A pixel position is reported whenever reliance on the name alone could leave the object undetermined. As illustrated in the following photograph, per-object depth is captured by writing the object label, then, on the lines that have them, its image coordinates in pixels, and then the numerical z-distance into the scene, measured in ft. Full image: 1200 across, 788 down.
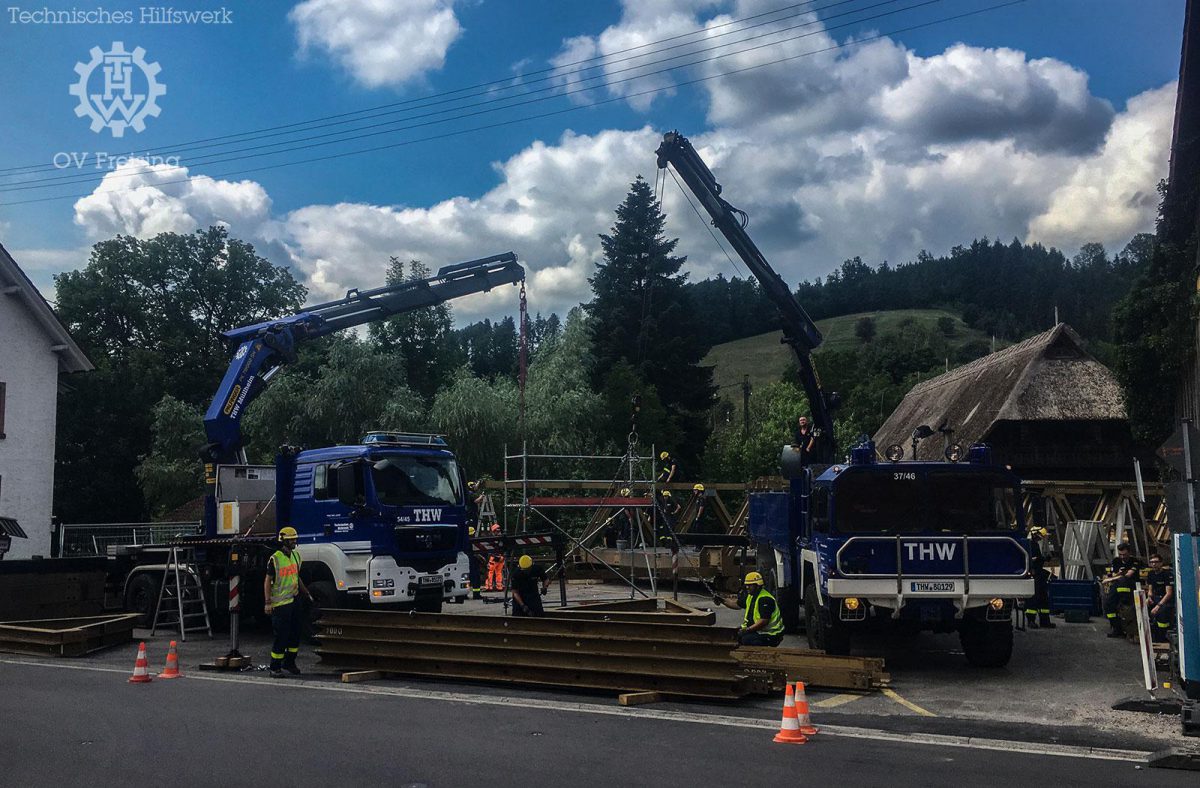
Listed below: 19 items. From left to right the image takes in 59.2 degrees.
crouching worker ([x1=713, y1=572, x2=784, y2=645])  41.14
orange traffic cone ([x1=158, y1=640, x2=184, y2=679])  41.86
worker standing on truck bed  56.59
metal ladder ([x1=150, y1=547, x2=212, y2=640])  55.67
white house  94.78
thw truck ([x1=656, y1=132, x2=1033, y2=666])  39.45
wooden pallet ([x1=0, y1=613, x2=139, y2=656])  50.03
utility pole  220.29
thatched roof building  106.63
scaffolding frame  72.27
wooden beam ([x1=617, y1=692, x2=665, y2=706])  34.96
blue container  59.82
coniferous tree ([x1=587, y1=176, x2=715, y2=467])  195.52
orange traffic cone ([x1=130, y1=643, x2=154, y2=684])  40.52
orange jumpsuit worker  76.99
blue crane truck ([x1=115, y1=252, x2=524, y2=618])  49.52
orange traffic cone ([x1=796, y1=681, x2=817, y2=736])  29.53
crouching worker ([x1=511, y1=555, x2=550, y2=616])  43.34
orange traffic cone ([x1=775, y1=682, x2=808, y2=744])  28.48
